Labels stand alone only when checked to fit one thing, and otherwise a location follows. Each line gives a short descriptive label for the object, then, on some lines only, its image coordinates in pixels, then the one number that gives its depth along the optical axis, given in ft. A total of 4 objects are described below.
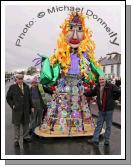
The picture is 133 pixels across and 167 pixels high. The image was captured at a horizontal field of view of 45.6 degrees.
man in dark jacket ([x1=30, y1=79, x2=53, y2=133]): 12.15
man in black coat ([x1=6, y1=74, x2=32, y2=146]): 10.50
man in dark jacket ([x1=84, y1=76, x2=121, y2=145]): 10.55
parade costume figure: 11.49
